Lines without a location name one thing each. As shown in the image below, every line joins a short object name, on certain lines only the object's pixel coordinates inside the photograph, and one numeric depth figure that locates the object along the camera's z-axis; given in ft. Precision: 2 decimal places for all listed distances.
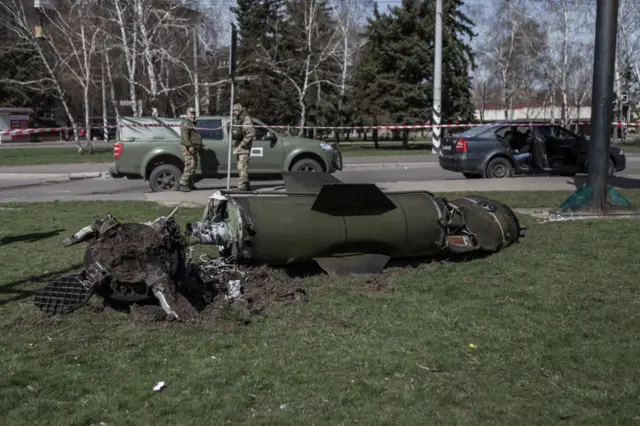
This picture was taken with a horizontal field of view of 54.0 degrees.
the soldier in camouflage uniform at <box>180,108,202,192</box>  43.34
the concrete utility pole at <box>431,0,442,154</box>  92.27
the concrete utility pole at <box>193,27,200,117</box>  99.16
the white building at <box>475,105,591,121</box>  231.98
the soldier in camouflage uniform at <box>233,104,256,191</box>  43.32
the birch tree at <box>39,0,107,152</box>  94.48
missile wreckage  16.90
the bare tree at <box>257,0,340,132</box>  126.41
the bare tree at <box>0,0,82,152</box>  95.86
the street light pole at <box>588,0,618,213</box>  30.89
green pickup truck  45.52
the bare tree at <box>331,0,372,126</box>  141.79
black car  51.80
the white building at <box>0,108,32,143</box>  183.73
